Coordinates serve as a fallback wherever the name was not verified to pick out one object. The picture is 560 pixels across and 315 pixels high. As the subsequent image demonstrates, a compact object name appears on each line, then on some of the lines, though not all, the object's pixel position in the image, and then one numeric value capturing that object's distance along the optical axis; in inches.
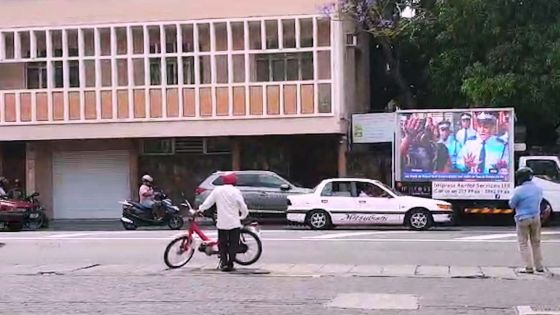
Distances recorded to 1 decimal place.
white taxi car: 875.4
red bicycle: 554.6
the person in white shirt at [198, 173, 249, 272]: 535.2
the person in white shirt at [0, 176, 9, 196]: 1052.2
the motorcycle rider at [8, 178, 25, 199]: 1069.1
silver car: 972.6
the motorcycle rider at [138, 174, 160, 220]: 946.7
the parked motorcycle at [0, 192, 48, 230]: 1023.0
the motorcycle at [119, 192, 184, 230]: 944.3
